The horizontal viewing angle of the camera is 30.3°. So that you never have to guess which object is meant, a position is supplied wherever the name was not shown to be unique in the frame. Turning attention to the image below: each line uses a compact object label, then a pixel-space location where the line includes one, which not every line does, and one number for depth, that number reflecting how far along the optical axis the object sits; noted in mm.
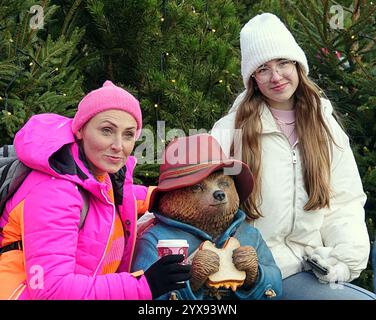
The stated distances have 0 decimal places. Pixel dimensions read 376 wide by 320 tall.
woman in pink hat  2635
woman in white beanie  3307
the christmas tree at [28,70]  3723
